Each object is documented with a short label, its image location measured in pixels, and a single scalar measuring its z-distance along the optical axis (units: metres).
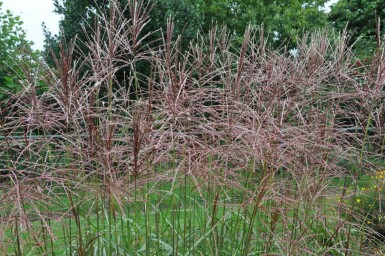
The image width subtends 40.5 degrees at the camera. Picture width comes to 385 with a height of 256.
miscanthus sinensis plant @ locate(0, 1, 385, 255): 2.29
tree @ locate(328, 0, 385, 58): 19.11
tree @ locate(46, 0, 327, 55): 18.84
